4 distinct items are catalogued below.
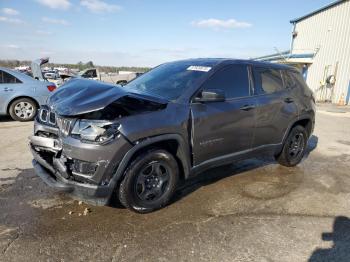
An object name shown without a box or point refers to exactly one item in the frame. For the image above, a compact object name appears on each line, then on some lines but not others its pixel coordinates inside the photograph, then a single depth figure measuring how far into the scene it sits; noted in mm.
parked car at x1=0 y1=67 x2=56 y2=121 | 9062
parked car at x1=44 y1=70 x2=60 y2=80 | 34525
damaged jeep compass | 3254
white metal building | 19000
